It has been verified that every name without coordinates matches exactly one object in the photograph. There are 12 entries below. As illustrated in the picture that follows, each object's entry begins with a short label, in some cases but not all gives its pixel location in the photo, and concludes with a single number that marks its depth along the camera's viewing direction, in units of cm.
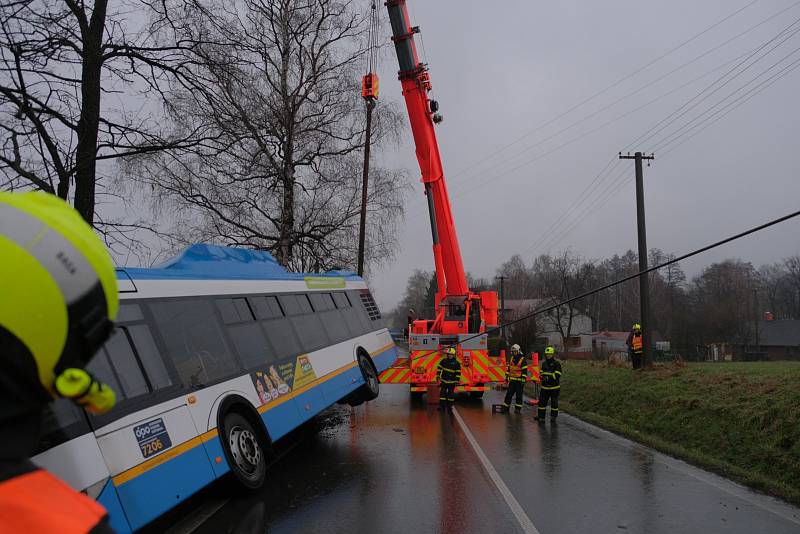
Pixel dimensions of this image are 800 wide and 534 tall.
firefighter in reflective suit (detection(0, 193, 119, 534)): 130
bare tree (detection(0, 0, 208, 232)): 807
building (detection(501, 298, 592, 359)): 7156
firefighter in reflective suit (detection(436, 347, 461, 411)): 1423
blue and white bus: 487
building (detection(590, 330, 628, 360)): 7162
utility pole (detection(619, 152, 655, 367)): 1822
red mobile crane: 1462
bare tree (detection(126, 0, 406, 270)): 2022
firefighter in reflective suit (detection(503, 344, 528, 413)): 1435
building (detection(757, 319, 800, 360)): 6322
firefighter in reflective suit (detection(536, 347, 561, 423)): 1277
